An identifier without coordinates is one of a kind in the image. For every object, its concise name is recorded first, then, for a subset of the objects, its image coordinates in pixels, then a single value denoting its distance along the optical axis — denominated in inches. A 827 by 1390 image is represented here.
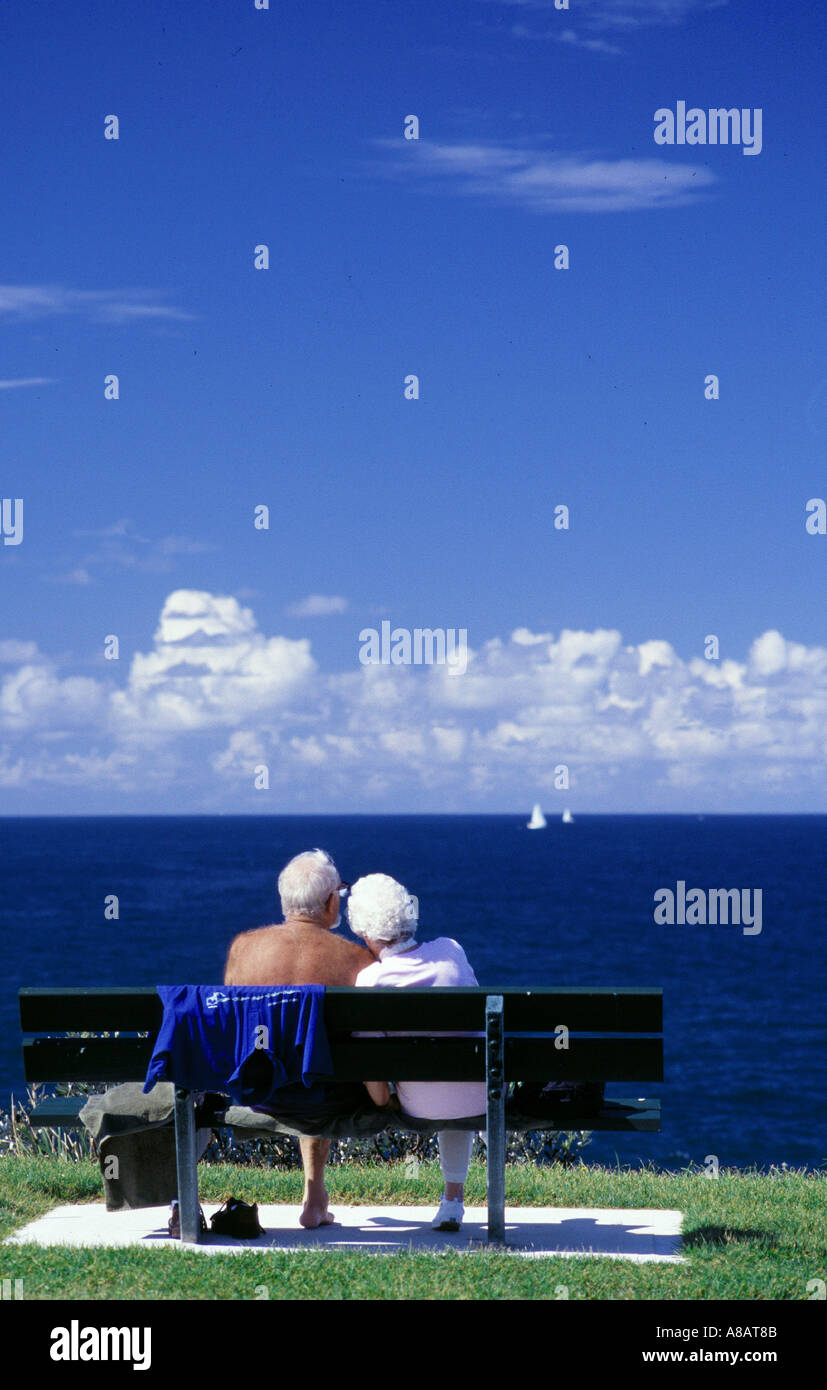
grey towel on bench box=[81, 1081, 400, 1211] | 242.7
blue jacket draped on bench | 233.9
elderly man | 245.8
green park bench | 233.8
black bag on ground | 245.3
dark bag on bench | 244.5
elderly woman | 243.6
